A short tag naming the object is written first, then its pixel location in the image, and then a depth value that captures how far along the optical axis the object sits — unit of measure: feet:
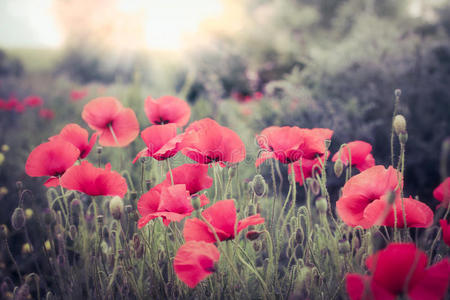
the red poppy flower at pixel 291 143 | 3.16
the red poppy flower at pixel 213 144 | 3.13
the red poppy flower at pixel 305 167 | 3.84
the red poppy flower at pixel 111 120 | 4.16
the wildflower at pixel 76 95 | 16.45
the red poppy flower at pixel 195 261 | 2.39
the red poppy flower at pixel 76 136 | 3.72
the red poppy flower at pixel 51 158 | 3.26
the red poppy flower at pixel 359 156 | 3.67
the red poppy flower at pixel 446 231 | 2.67
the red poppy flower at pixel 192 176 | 3.21
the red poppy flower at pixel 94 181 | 3.06
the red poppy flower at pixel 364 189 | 2.85
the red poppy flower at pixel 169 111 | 4.29
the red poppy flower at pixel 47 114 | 13.50
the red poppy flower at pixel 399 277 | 1.96
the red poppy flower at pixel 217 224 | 2.64
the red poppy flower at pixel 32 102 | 13.64
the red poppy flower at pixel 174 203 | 2.69
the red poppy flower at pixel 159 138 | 3.38
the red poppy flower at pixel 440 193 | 3.01
